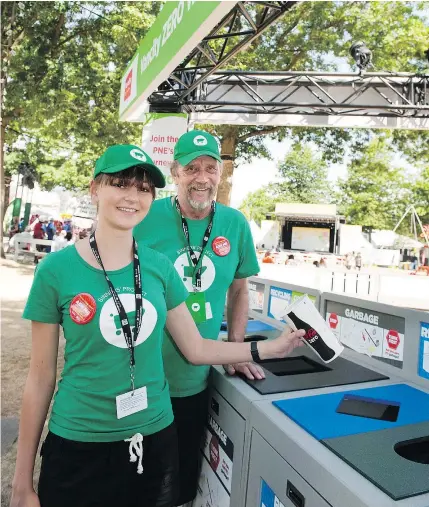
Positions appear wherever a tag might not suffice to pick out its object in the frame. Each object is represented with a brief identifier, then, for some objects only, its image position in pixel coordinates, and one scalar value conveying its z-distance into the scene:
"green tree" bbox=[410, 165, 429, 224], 27.75
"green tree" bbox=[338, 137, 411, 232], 33.34
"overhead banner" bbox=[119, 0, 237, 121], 2.85
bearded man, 1.84
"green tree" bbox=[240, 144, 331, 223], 46.84
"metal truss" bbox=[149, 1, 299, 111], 4.32
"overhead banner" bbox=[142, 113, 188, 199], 6.41
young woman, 1.34
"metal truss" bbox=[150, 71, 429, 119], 7.10
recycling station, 1.14
